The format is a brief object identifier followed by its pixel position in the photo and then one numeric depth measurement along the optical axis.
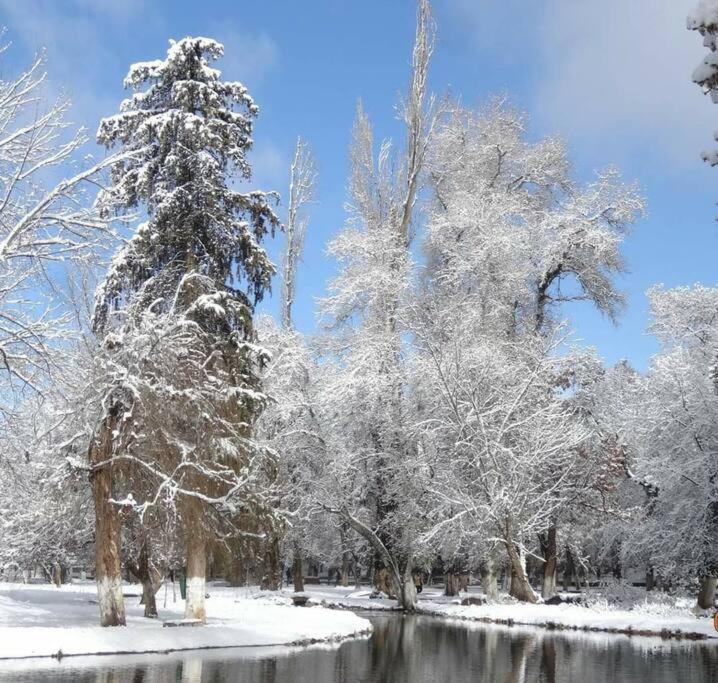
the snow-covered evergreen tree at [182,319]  21.19
